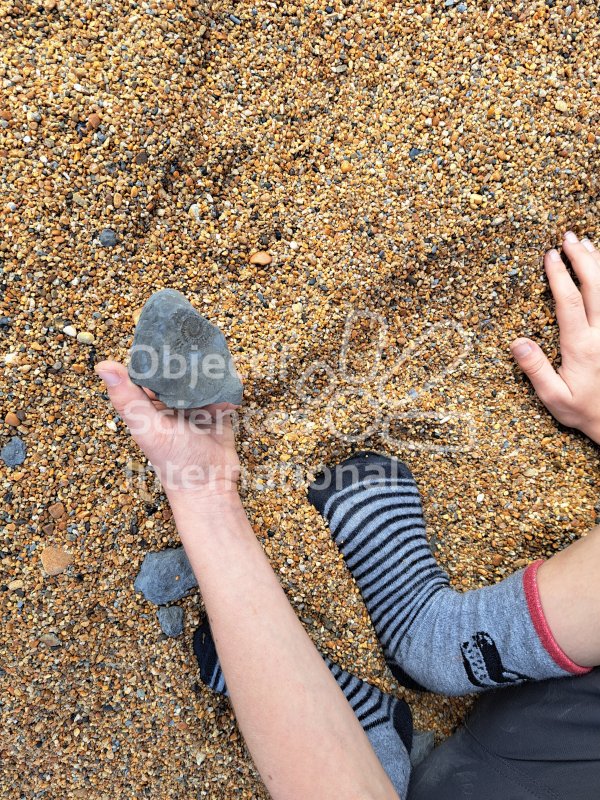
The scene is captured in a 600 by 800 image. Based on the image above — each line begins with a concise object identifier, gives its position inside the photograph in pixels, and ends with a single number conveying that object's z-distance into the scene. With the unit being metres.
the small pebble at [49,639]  0.45
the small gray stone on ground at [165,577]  0.44
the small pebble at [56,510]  0.44
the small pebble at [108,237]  0.42
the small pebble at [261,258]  0.44
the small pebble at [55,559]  0.44
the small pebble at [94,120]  0.41
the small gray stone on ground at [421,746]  0.48
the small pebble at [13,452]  0.43
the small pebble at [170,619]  0.45
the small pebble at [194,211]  0.43
